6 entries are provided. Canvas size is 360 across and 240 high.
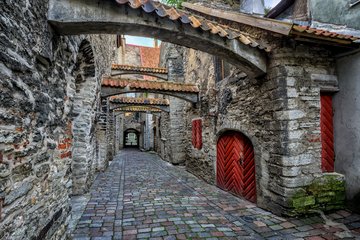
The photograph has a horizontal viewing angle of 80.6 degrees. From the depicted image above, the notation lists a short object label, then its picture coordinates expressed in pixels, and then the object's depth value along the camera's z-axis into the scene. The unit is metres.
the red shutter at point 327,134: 3.86
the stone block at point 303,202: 3.43
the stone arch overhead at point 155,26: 2.33
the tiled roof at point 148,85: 6.68
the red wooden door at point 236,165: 4.49
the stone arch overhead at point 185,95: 7.13
